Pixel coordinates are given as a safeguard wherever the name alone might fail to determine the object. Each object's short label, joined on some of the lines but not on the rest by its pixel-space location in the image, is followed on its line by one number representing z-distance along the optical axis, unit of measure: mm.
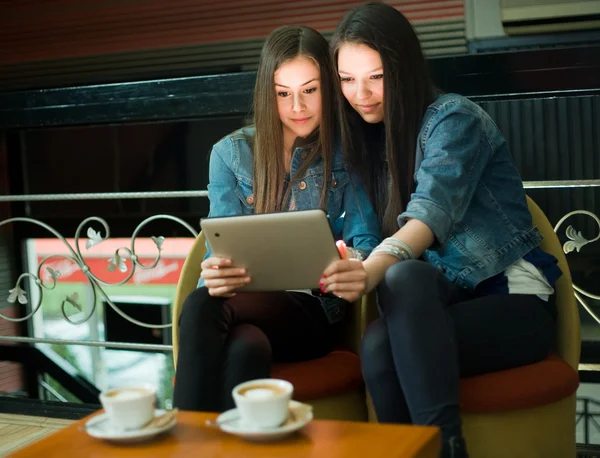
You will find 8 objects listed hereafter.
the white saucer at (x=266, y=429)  1060
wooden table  1015
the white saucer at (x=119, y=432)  1084
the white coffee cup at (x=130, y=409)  1101
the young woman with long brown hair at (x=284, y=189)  1569
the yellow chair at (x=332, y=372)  1577
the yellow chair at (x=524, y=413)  1429
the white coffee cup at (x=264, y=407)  1064
